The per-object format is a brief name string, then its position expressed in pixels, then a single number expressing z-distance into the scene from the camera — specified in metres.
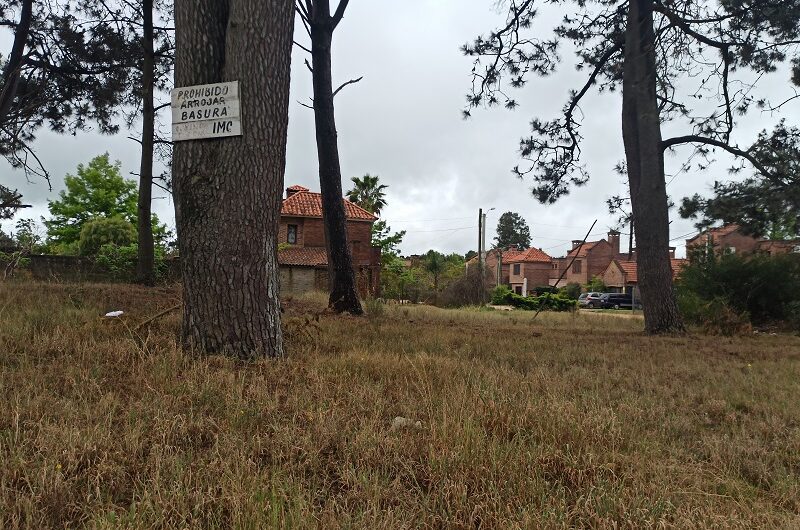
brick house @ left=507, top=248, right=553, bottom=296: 63.94
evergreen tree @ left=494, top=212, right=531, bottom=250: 86.25
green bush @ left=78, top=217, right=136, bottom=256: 28.73
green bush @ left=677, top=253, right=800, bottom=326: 13.36
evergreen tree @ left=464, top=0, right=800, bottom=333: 9.35
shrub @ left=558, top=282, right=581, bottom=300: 54.06
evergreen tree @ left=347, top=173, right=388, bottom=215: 40.78
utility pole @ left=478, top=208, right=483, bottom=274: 34.03
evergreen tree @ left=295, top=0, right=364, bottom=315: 9.61
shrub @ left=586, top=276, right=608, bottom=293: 54.20
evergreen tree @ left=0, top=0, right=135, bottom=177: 10.33
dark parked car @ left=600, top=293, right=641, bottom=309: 42.25
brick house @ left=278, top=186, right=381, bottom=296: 30.25
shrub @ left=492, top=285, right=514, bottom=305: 37.02
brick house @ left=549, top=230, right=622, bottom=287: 60.22
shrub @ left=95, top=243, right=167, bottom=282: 14.56
